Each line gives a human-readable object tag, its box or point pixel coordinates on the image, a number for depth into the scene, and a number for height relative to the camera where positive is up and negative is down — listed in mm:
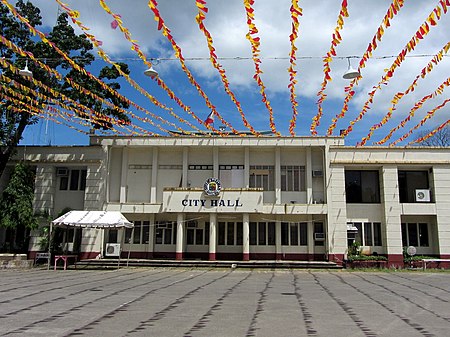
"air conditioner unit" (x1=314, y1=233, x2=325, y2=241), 22984 +448
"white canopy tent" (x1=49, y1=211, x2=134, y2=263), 18906 +987
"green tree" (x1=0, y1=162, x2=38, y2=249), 21156 +1980
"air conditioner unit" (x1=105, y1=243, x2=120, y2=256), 21938 -390
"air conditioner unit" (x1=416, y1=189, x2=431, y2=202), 22719 +2678
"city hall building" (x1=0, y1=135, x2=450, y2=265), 22312 +2651
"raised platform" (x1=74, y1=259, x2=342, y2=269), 21016 -1077
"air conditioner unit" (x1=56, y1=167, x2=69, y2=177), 24047 +3998
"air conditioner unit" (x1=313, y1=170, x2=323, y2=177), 23375 +3964
